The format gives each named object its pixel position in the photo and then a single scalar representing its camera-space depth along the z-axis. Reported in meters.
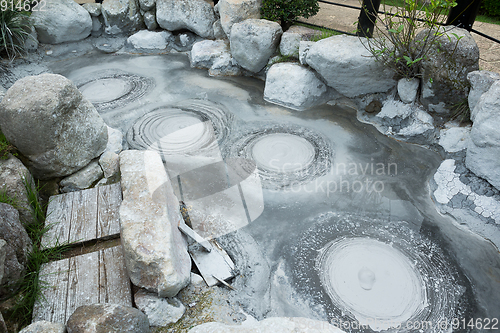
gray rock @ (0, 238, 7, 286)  1.69
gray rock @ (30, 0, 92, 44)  5.04
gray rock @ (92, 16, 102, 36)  5.55
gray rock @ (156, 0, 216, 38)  5.26
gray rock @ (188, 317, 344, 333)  1.71
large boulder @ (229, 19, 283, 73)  4.34
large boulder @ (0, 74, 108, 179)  2.38
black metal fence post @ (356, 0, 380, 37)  4.24
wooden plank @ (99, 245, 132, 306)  1.97
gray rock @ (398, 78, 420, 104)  3.63
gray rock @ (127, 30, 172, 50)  5.45
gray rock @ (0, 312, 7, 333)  1.59
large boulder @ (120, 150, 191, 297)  1.93
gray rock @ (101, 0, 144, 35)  5.46
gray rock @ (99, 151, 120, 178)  2.82
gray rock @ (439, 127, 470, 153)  3.24
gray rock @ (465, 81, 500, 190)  2.74
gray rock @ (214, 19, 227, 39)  5.17
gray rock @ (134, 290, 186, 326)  1.88
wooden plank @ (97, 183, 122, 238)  2.38
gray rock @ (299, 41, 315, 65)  4.11
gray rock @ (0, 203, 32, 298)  1.85
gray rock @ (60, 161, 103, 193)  2.72
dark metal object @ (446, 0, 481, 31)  3.64
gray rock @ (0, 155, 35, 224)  2.24
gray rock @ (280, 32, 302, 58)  4.32
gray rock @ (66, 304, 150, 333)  1.60
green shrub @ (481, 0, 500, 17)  6.02
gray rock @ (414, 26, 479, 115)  3.31
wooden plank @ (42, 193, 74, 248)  2.27
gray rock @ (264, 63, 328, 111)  4.09
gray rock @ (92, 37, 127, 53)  5.45
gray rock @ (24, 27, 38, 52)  4.96
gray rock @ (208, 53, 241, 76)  4.80
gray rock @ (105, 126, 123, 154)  3.11
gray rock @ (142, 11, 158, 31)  5.55
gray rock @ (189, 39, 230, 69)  4.91
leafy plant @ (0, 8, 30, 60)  4.45
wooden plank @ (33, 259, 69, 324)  1.87
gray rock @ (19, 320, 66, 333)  1.57
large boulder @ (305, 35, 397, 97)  3.75
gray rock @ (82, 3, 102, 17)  5.47
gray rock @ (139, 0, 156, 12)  5.45
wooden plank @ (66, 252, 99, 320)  1.94
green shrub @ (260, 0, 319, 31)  4.64
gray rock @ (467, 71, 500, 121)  3.04
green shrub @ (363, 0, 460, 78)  3.38
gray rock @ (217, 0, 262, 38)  4.71
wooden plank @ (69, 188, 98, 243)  2.33
